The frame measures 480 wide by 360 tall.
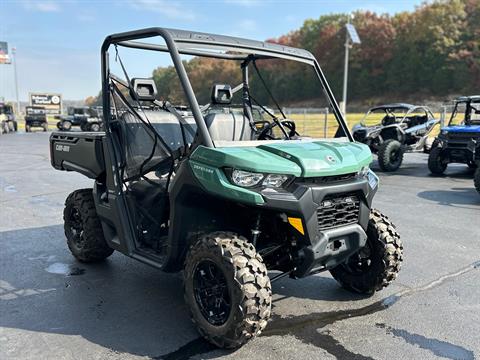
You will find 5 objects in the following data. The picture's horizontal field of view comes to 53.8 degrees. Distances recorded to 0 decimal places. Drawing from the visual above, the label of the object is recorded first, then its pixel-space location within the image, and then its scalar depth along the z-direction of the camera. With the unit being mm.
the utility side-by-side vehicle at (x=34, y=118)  36031
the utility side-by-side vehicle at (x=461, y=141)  11259
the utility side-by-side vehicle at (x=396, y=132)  12633
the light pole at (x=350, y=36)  25078
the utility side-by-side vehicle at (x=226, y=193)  3025
